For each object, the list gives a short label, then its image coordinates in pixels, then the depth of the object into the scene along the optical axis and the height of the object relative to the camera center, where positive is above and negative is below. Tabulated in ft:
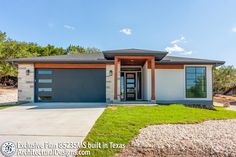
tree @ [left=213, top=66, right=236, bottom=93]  76.42 +2.86
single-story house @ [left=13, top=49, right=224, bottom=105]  29.34 +0.46
